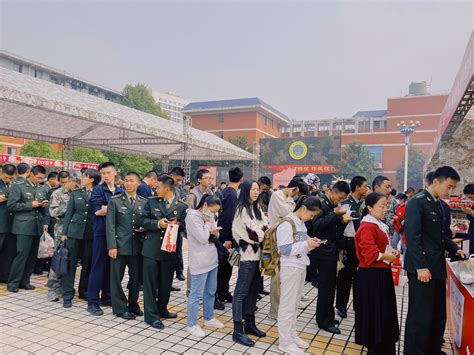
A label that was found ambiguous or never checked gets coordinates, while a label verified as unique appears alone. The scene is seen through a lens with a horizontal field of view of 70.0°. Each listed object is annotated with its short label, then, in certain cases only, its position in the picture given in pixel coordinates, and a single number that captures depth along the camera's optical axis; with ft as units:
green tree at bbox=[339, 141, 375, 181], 123.44
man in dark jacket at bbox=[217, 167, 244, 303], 15.14
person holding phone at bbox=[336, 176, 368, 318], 14.56
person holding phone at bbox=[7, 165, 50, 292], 16.65
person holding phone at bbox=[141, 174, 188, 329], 13.16
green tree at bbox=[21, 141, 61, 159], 93.04
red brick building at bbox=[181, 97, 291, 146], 173.68
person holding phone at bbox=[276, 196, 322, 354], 10.97
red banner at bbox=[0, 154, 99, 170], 72.08
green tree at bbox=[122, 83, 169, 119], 154.62
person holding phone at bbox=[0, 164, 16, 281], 17.31
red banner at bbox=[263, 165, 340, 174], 108.47
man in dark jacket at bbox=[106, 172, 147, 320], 13.80
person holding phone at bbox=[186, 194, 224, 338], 12.32
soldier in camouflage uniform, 15.49
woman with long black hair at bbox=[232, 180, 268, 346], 12.03
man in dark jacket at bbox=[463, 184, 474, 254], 15.26
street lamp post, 81.07
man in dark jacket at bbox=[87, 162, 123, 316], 14.40
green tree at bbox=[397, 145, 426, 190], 140.87
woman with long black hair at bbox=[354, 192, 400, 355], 10.73
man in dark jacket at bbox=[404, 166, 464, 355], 10.12
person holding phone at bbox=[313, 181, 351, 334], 13.23
